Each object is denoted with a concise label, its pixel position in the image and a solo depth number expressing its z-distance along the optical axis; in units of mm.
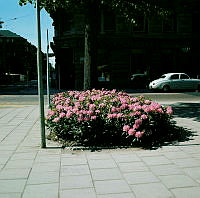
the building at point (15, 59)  58088
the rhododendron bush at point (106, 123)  5566
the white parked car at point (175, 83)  22094
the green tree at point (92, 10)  10328
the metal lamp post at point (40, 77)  5133
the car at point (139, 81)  25797
